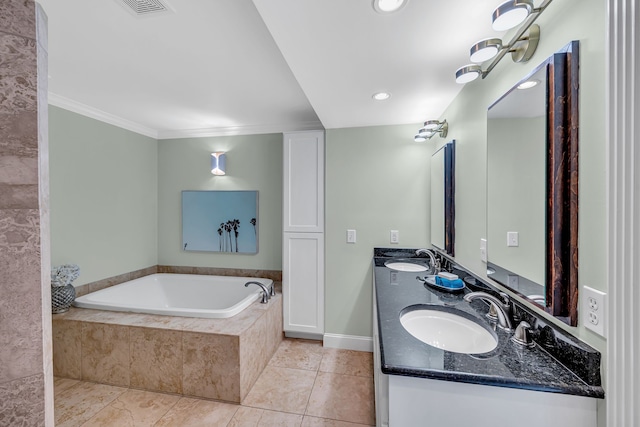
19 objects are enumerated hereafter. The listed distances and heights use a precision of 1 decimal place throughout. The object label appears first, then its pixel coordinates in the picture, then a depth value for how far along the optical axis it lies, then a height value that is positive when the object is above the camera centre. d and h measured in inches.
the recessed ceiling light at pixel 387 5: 42.0 +33.0
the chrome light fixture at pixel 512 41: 35.3 +26.4
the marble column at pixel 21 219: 27.5 -0.8
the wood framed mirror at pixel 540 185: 34.3 +3.9
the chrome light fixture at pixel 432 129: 82.8 +26.1
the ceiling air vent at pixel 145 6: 50.9 +40.1
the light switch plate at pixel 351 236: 107.3 -10.1
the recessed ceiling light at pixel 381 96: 77.7 +34.1
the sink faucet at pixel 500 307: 44.8 -16.9
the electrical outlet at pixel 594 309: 29.7 -11.4
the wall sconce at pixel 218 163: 131.9 +23.9
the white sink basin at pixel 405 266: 93.2 -19.8
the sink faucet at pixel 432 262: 85.7 -16.7
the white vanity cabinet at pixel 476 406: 31.1 -23.9
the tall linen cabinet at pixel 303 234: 110.8 -9.5
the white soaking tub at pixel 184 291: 117.5 -37.2
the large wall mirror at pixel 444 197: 78.7 +4.4
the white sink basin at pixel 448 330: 45.8 -22.3
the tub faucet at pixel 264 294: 104.0 -32.5
